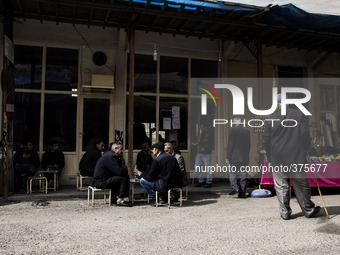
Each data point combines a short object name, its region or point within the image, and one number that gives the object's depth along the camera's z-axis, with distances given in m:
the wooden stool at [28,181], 7.86
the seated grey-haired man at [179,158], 7.27
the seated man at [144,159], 8.73
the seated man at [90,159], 8.25
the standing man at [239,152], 7.93
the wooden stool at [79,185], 8.31
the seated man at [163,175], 6.84
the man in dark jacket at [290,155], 5.71
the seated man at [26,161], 8.38
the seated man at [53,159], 8.87
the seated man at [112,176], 6.90
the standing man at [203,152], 9.49
